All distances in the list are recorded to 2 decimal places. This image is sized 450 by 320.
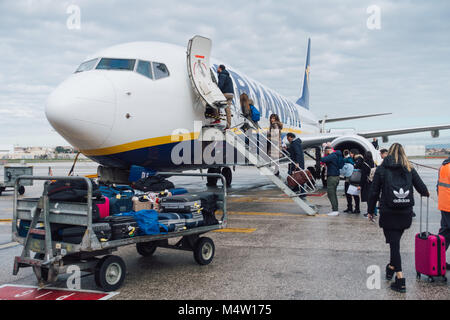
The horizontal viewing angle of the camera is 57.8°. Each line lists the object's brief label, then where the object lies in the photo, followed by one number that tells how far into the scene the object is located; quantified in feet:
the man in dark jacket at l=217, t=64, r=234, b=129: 34.71
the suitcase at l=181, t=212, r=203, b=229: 17.26
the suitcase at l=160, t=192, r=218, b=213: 17.49
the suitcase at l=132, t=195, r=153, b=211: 18.15
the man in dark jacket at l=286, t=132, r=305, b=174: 35.76
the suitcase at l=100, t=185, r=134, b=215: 17.42
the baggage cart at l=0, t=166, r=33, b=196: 48.98
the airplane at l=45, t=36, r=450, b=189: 23.89
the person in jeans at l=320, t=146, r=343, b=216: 33.35
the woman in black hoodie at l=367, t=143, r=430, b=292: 15.24
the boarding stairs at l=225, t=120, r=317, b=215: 32.60
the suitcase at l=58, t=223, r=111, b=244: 14.12
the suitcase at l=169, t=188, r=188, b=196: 21.01
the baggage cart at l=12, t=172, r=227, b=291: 13.75
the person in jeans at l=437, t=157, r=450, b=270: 16.84
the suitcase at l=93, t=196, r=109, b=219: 16.47
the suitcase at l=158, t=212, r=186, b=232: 16.44
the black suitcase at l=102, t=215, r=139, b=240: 14.64
